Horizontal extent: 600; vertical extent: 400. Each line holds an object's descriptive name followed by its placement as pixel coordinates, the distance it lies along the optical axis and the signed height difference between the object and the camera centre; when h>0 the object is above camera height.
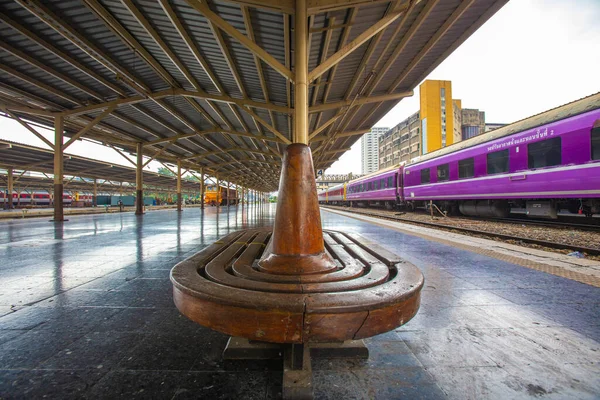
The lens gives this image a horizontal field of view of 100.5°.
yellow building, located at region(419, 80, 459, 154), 39.84 +14.04
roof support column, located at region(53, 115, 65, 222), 9.80 +1.48
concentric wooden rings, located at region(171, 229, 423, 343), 0.91 -0.40
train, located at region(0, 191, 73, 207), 29.90 +0.41
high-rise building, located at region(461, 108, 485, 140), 55.15 +17.51
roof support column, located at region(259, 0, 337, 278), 1.44 -0.16
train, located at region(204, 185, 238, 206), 34.32 +0.49
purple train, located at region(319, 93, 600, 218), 6.19 +0.90
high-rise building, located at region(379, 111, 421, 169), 48.00 +12.37
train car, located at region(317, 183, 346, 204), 32.12 +0.66
